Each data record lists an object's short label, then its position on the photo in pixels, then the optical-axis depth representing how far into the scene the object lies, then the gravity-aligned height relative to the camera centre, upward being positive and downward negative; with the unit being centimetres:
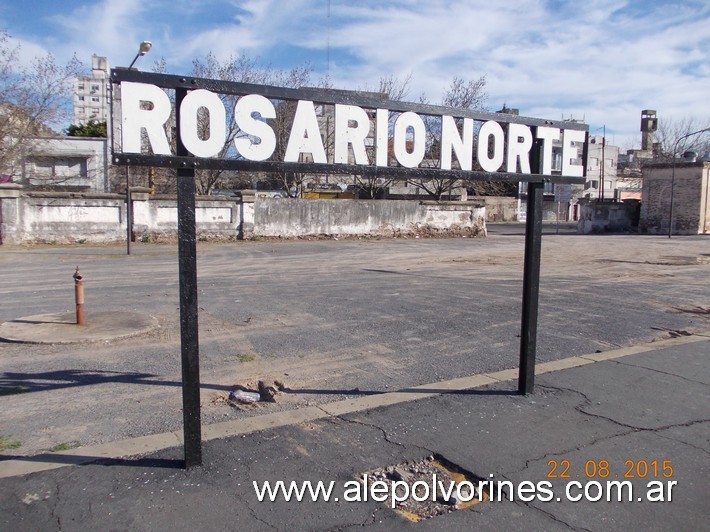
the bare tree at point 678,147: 5906 +650
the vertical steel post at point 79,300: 832 -144
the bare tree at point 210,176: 3216 +143
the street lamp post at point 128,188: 1608 +40
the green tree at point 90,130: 4631 +556
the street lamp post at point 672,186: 3531 +140
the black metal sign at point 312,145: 389 +46
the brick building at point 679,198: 3841 +66
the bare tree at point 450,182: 3869 +149
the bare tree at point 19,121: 2358 +318
